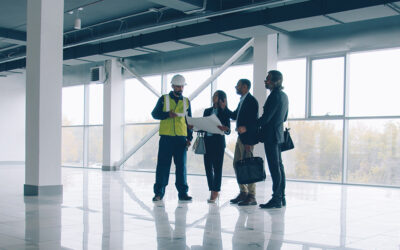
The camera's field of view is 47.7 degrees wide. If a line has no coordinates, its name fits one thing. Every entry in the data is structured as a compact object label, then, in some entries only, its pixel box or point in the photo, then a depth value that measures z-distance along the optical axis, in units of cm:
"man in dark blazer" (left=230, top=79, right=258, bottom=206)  556
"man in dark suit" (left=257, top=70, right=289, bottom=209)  542
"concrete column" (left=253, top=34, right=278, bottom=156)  1048
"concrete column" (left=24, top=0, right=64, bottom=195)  653
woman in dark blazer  584
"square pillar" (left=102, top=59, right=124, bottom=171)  1413
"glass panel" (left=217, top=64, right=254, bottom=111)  1204
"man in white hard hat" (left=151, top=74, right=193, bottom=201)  589
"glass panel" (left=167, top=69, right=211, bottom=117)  1273
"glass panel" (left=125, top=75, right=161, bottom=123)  1448
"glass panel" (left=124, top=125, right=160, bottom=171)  1435
